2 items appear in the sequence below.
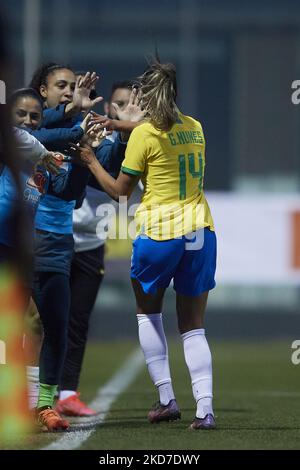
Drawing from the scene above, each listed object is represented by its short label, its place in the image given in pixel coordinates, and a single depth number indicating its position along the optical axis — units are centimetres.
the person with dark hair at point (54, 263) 1378
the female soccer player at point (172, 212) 1355
